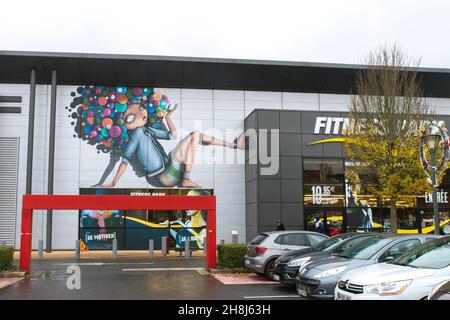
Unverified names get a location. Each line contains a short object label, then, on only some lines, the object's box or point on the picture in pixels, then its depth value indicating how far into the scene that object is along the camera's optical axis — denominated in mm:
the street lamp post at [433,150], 14751
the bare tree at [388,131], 19484
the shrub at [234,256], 16312
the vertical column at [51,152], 25828
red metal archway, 16750
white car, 7383
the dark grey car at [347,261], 9828
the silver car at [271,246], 14336
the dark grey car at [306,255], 12258
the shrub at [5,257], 15664
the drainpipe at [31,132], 25828
